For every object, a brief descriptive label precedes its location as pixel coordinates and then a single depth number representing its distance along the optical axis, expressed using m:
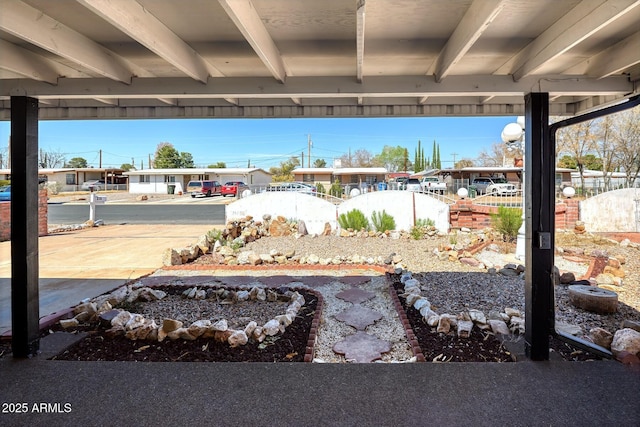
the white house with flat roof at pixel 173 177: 39.06
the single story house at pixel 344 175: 37.00
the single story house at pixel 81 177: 40.97
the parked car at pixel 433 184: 27.25
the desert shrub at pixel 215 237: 8.08
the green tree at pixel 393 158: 56.67
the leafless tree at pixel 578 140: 18.53
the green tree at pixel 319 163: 57.63
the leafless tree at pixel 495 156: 37.16
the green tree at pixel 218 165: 52.27
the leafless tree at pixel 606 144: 17.70
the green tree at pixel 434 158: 49.93
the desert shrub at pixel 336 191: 16.88
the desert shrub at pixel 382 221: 9.13
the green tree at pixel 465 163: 45.92
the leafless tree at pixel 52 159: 49.94
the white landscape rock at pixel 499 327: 3.46
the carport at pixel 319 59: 2.38
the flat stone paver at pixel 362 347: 3.14
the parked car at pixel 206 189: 32.41
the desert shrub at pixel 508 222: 7.77
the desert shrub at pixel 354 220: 9.18
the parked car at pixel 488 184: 26.56
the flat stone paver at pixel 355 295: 4.66
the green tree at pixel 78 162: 57.16
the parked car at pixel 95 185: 39.03
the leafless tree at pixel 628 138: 16.34
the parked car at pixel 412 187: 25.76
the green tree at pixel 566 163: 31.25
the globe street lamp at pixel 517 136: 6.30
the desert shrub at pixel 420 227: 8.47
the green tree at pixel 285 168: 47.69
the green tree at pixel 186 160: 54.03
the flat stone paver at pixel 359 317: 3.88
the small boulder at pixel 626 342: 2.87
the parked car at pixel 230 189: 31.99
